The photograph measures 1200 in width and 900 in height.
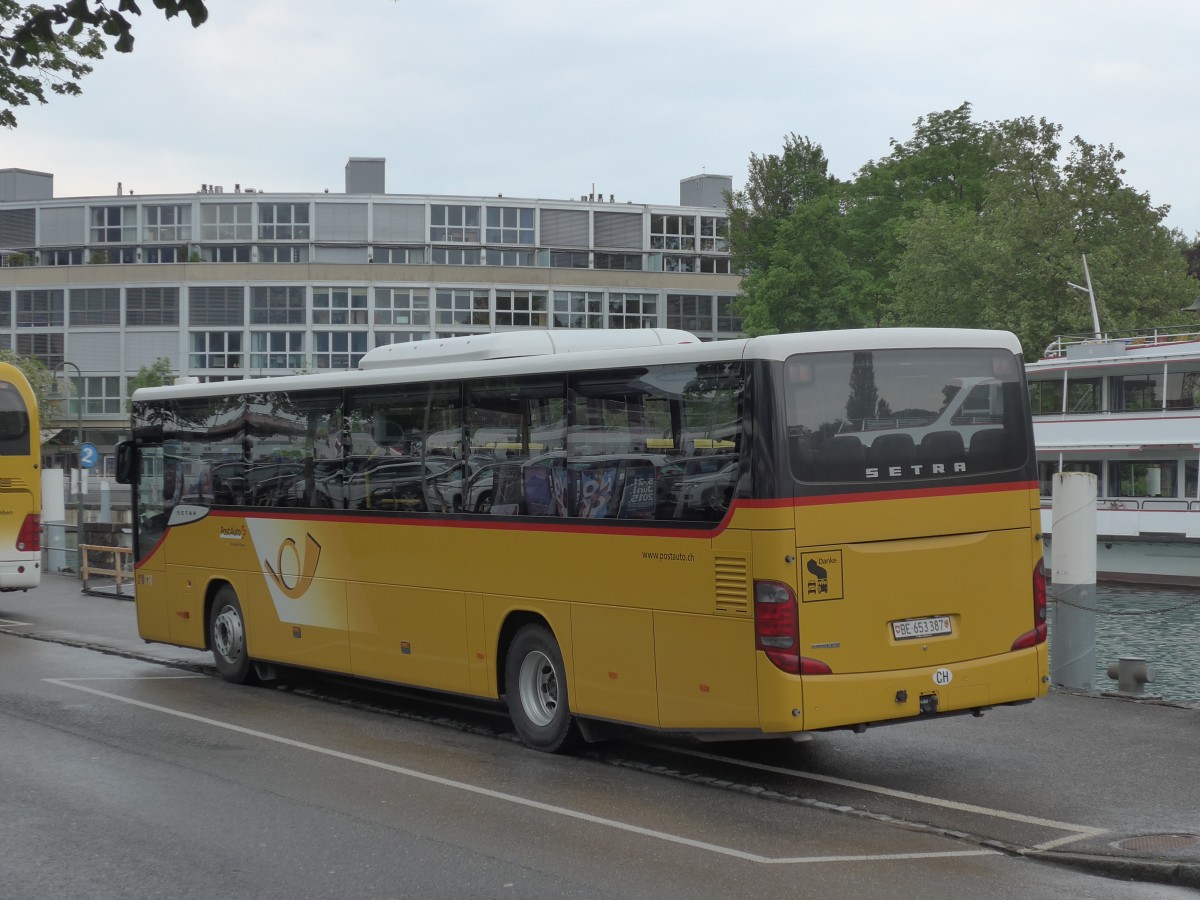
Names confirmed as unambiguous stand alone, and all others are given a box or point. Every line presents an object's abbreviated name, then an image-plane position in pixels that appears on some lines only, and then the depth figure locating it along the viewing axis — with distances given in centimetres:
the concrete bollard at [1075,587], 1326
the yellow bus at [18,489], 2291
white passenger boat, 3556
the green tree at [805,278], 5900
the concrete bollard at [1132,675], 1285
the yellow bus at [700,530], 908
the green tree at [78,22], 714
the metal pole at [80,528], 2756
